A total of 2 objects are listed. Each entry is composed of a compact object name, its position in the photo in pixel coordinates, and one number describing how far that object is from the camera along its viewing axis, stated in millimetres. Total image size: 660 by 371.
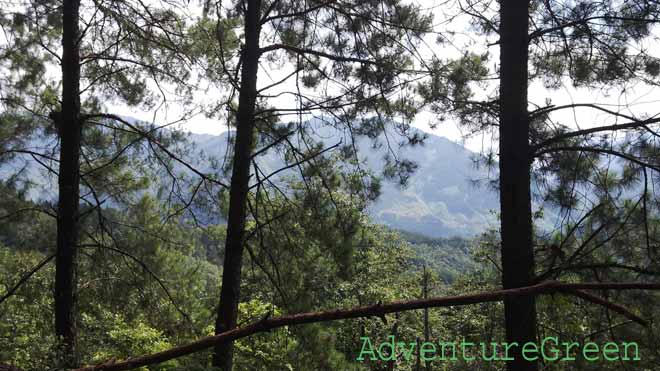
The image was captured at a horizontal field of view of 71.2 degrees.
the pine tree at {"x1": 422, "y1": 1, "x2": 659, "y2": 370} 3549
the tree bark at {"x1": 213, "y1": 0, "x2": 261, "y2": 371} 4543
